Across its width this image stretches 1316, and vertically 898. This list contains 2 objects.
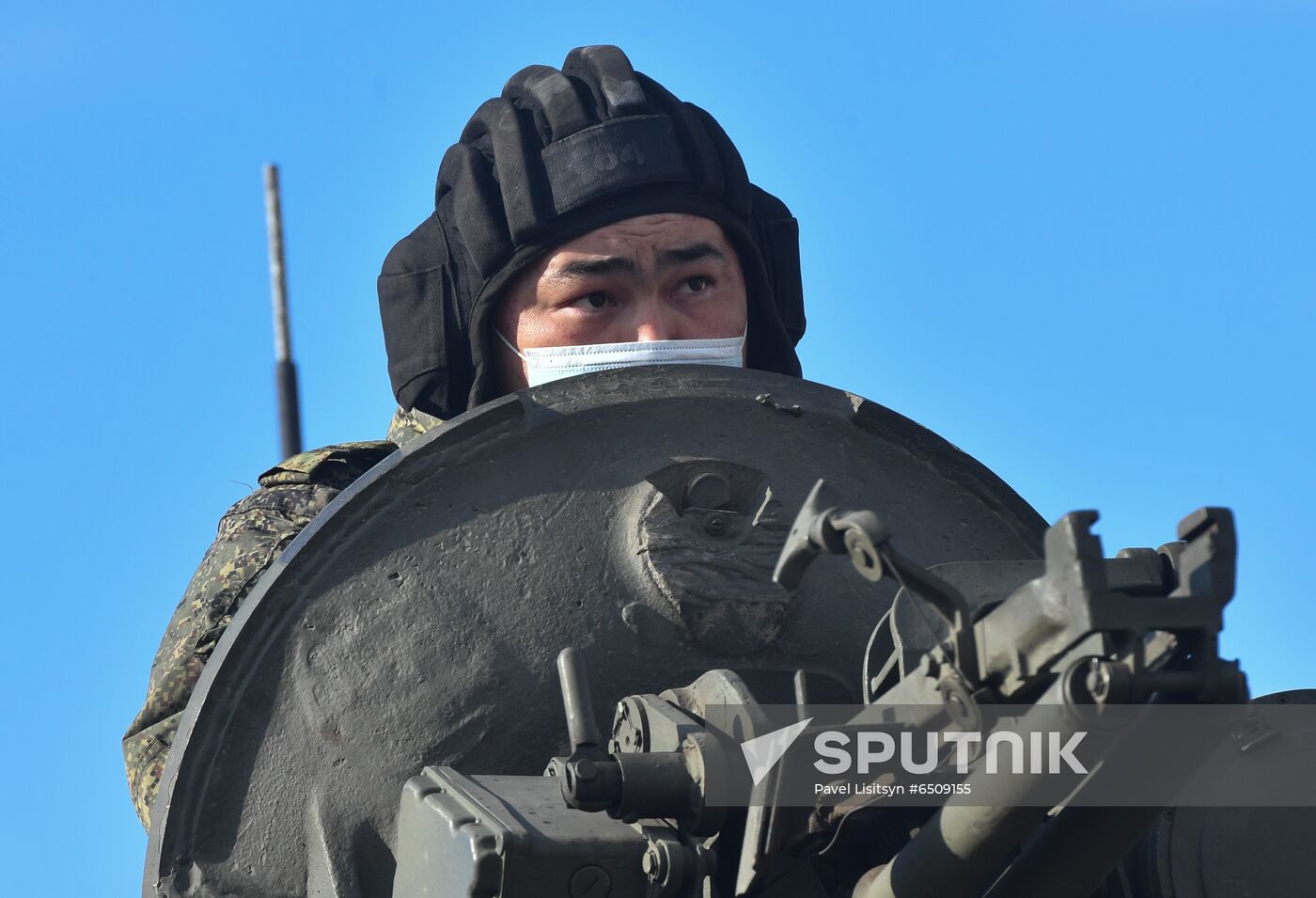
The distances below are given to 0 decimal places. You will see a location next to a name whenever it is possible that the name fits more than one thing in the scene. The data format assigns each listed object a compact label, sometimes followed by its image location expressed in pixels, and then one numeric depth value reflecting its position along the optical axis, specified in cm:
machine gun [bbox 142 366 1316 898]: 677
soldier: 1170
